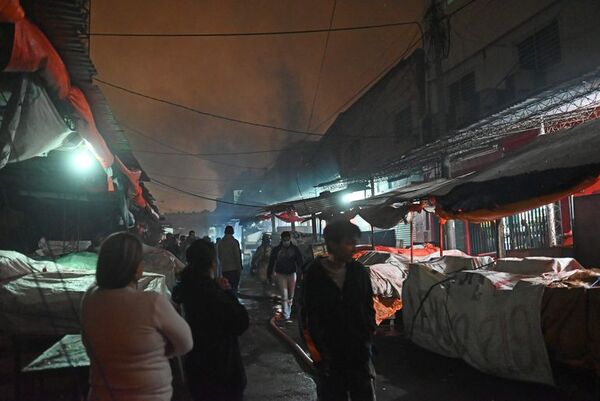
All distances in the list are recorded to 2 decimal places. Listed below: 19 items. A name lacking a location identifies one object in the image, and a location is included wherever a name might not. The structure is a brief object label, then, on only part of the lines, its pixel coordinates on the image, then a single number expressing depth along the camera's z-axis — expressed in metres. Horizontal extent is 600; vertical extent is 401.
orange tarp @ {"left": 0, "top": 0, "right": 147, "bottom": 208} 3.03
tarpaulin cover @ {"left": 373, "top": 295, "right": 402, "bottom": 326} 9.47
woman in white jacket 2.13
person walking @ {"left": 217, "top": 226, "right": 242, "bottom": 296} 10.52
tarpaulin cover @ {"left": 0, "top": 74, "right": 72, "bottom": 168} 3.65
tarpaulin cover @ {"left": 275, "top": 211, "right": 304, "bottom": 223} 18.06
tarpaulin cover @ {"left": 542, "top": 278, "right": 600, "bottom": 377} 4.55
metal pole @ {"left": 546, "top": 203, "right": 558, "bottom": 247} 12.84
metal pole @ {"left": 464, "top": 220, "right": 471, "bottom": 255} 16.94
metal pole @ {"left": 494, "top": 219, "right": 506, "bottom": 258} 9.54
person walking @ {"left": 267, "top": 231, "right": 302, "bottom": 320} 10.05
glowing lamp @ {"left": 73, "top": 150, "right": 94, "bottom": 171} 7.09
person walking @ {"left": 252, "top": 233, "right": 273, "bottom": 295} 18.81
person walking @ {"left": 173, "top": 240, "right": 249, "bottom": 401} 2.76
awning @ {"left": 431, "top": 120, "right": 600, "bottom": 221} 4.74
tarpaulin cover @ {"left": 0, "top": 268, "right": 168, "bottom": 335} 5.06
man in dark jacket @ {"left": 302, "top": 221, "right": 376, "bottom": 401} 3.32
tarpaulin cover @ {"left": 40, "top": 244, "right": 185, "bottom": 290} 7.50
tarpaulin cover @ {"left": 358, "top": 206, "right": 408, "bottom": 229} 9.89
